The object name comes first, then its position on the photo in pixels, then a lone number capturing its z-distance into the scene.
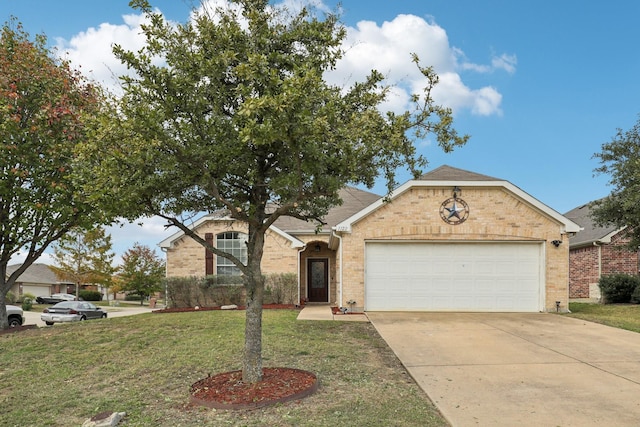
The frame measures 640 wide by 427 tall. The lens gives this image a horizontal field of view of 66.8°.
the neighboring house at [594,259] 21.94
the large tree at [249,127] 5.82
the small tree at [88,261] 37.41
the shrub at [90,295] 47.34
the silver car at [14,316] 16.55
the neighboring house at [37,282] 48.87
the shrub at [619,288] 19.75
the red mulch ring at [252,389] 6.14
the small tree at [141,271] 38.28
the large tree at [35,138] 13.27
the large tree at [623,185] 16.55
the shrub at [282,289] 18.80
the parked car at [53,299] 45.97
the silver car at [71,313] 21.77
